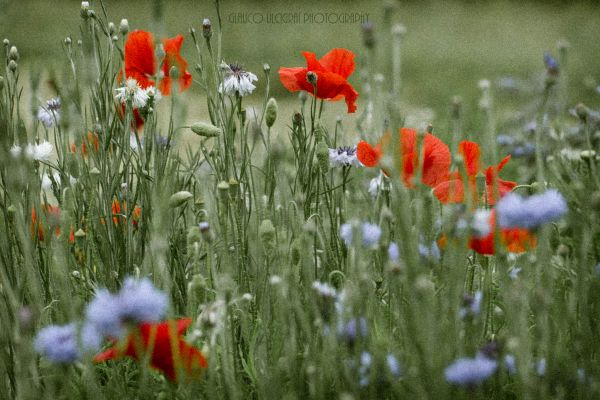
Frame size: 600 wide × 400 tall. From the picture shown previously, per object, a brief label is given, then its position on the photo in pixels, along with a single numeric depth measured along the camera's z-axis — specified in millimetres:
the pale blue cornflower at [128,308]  2156
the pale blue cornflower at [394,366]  2328
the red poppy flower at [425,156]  2529
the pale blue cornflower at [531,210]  2208
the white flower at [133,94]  2625
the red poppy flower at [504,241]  2387
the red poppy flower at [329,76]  2642
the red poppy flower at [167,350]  2242
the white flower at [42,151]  2668
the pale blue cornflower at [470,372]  2224
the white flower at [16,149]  2520
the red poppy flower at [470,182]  2453
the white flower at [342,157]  2663
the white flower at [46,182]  3075
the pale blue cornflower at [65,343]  2233
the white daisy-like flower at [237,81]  2651
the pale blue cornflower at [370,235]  2388
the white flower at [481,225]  2325
